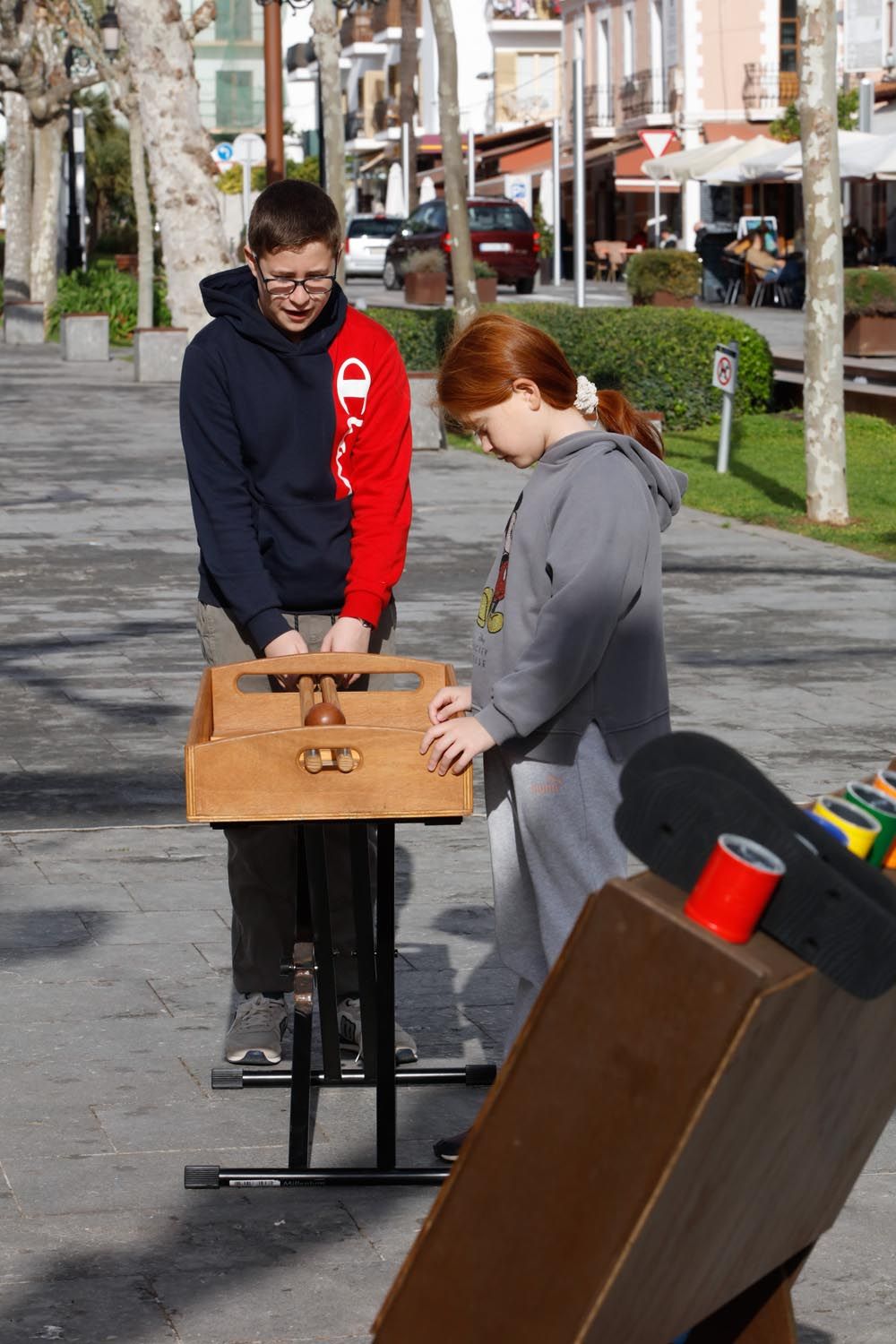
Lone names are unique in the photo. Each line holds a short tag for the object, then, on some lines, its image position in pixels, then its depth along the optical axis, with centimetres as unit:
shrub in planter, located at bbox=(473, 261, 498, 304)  3722
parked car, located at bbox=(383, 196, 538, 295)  4166
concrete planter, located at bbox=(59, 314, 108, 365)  2919
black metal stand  386
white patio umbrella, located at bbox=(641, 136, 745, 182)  4562
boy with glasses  436
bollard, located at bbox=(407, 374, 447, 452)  1873
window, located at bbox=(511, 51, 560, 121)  7838
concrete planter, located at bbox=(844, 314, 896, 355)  2545
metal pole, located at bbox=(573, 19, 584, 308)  2270
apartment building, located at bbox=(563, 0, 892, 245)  5856
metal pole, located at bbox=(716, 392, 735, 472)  1697
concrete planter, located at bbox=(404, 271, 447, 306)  3847
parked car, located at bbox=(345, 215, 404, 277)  5100
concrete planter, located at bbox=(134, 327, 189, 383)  2558
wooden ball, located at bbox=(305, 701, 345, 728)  359
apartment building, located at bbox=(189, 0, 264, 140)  8256
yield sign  4119
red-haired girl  340
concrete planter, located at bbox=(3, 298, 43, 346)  3444
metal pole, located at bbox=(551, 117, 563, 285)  4575
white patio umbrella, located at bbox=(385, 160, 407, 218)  6931
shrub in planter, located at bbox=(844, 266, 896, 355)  2527
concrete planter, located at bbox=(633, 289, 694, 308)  3273
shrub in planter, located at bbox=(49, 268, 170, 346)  3372
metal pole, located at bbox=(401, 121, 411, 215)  6019
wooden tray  350
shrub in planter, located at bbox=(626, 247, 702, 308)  3284
